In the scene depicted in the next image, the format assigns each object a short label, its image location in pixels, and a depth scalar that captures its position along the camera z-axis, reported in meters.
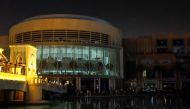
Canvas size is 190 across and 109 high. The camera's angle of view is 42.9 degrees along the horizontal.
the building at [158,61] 96.44
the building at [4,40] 95.20
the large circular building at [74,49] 78.91
